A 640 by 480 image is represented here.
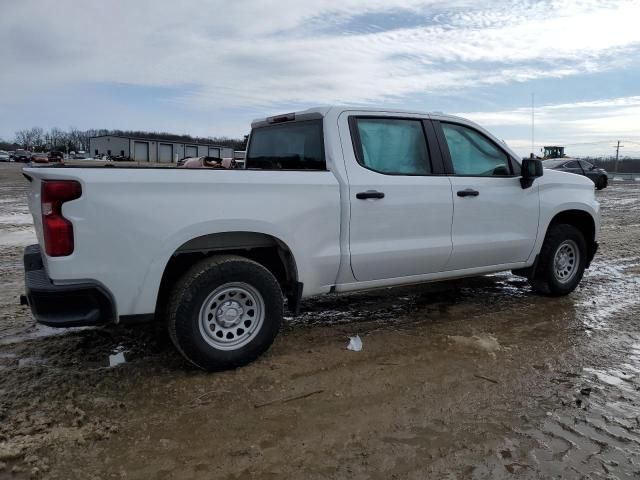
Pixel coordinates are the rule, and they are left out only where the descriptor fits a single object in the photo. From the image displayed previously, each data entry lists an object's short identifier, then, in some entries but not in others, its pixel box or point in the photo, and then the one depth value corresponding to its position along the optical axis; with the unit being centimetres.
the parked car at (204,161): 2225
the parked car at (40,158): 5697
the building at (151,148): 8069
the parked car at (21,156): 6520
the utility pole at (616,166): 5285
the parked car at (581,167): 2212
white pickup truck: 330
